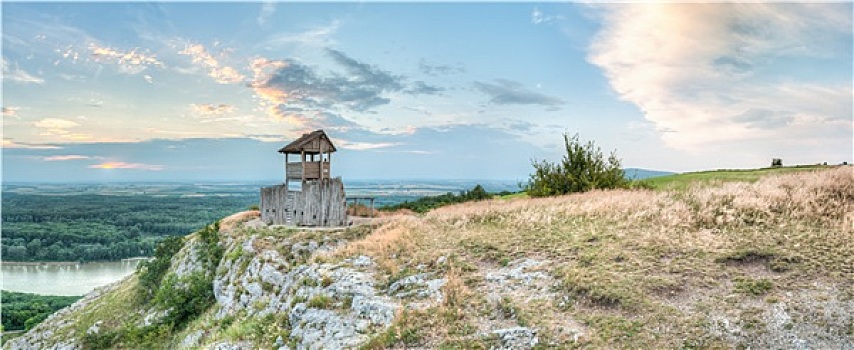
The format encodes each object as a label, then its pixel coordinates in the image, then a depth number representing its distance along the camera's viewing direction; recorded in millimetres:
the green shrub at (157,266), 24844
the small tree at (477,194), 34281
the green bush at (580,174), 28047
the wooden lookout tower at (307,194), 24797
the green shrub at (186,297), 19891
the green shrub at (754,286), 10234
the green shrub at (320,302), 13372
